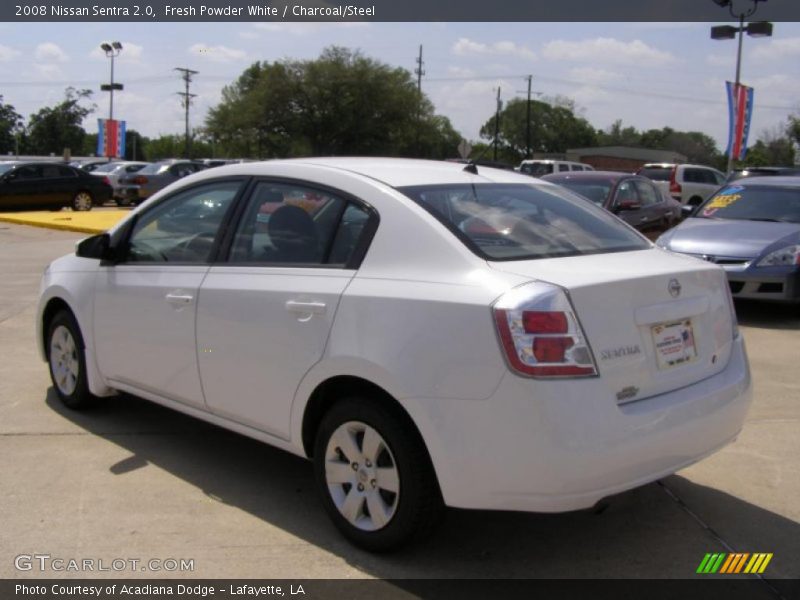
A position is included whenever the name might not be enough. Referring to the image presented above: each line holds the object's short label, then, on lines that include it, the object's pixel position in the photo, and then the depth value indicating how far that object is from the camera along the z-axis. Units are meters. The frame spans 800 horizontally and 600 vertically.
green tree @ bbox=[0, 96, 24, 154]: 85.38
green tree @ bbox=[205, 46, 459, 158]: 64.06
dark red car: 11.69
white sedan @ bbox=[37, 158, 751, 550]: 3.07
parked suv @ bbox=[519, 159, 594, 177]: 31.11
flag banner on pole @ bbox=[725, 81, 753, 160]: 28.23
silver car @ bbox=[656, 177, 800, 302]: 8.67
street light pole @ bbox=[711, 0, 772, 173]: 26.11
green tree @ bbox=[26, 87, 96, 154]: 86.75
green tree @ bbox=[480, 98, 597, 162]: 102.12
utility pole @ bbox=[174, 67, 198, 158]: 72.76
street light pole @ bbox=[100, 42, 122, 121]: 52.22
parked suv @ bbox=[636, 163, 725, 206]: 25.92
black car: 22.88
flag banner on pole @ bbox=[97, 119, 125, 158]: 48.22
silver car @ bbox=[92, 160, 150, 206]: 27.69
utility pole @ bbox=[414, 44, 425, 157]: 66.12
